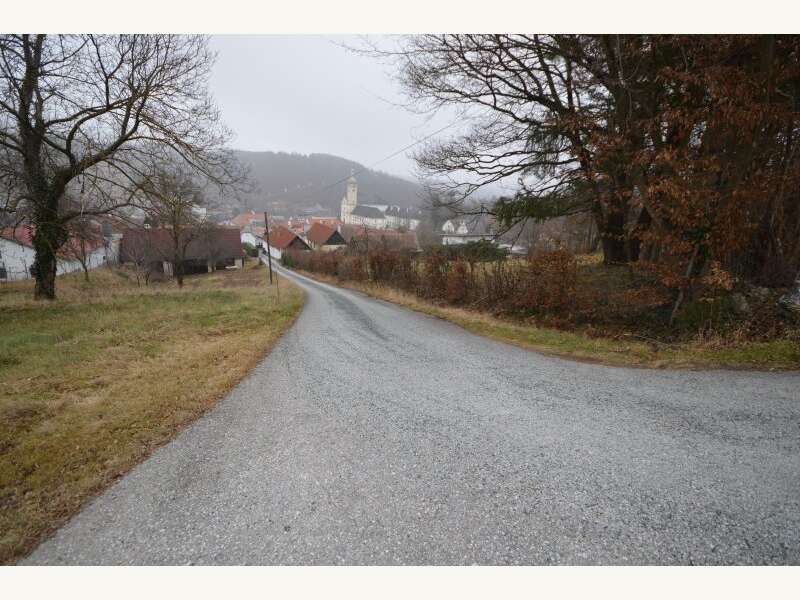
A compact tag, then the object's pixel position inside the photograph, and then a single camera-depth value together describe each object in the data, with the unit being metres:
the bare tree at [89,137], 8.21
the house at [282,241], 58.12
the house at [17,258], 30.14
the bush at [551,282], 8.16
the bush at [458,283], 11.39
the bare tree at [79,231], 11.09
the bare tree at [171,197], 9.52
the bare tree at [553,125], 6.99
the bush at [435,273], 12.65
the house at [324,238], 57.41
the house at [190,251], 29.55
